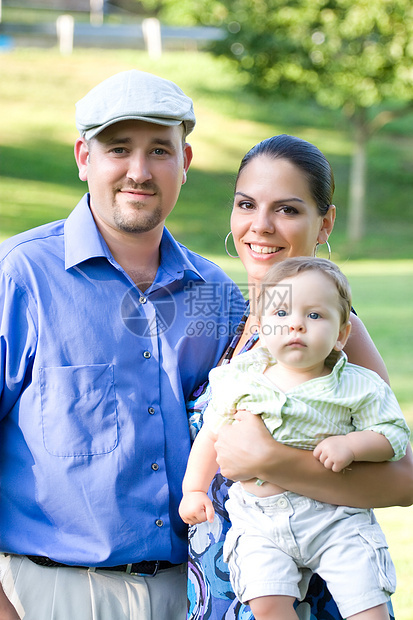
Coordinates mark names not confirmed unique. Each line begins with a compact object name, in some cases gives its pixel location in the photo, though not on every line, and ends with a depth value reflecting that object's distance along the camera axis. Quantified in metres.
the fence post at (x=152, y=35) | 26.58
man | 2.37
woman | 2.15
